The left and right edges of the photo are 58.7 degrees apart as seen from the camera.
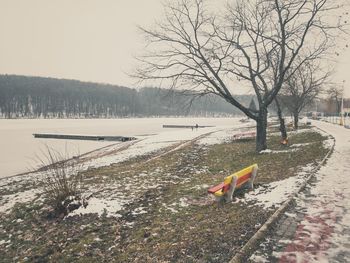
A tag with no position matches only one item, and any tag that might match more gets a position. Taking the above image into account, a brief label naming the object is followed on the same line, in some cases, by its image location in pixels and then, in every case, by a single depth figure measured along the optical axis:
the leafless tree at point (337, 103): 85.84
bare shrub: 9.09
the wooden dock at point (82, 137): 44.14
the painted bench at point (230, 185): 8.37
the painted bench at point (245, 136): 27.02
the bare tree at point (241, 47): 15.95
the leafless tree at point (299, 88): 32.25
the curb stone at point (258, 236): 5.17
